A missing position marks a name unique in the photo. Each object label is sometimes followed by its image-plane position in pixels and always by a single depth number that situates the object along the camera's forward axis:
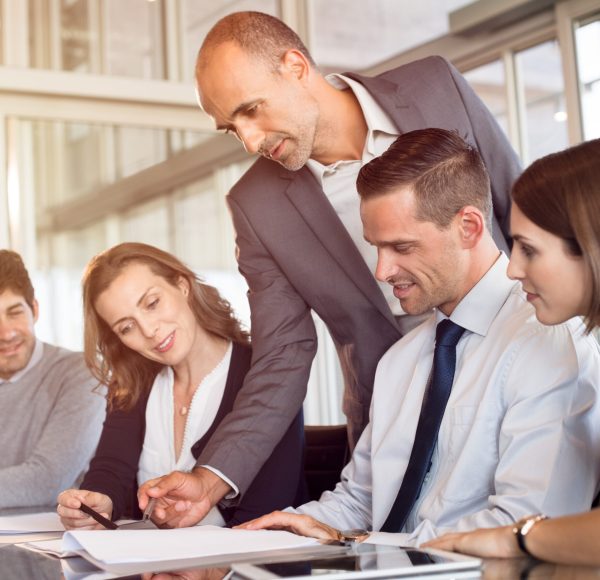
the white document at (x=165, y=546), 1.39
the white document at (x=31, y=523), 2.10
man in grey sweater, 2.87
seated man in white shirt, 1.57
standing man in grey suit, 2.21
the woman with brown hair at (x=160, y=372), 2.48
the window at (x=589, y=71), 3.72
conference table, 1.15
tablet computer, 1.14
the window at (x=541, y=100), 3.90
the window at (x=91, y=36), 4.63
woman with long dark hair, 1.30
